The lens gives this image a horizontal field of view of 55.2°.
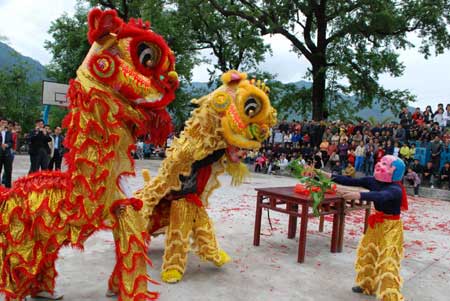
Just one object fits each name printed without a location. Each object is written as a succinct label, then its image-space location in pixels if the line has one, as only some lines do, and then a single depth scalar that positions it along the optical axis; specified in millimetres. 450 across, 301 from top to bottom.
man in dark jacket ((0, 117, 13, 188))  7441
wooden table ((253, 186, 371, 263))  4559
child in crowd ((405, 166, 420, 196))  11164
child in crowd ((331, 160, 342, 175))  13166
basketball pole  12891
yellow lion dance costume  3869
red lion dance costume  2633
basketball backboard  13227
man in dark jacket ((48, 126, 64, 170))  9328
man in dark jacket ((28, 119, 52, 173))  8109
